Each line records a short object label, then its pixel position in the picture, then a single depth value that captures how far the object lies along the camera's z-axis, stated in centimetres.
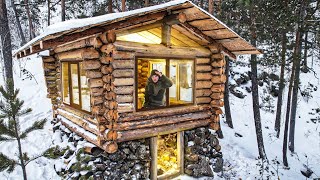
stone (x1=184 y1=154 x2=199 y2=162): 939
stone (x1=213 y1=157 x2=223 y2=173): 997
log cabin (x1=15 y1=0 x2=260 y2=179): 695
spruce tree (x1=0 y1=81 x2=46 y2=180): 564
